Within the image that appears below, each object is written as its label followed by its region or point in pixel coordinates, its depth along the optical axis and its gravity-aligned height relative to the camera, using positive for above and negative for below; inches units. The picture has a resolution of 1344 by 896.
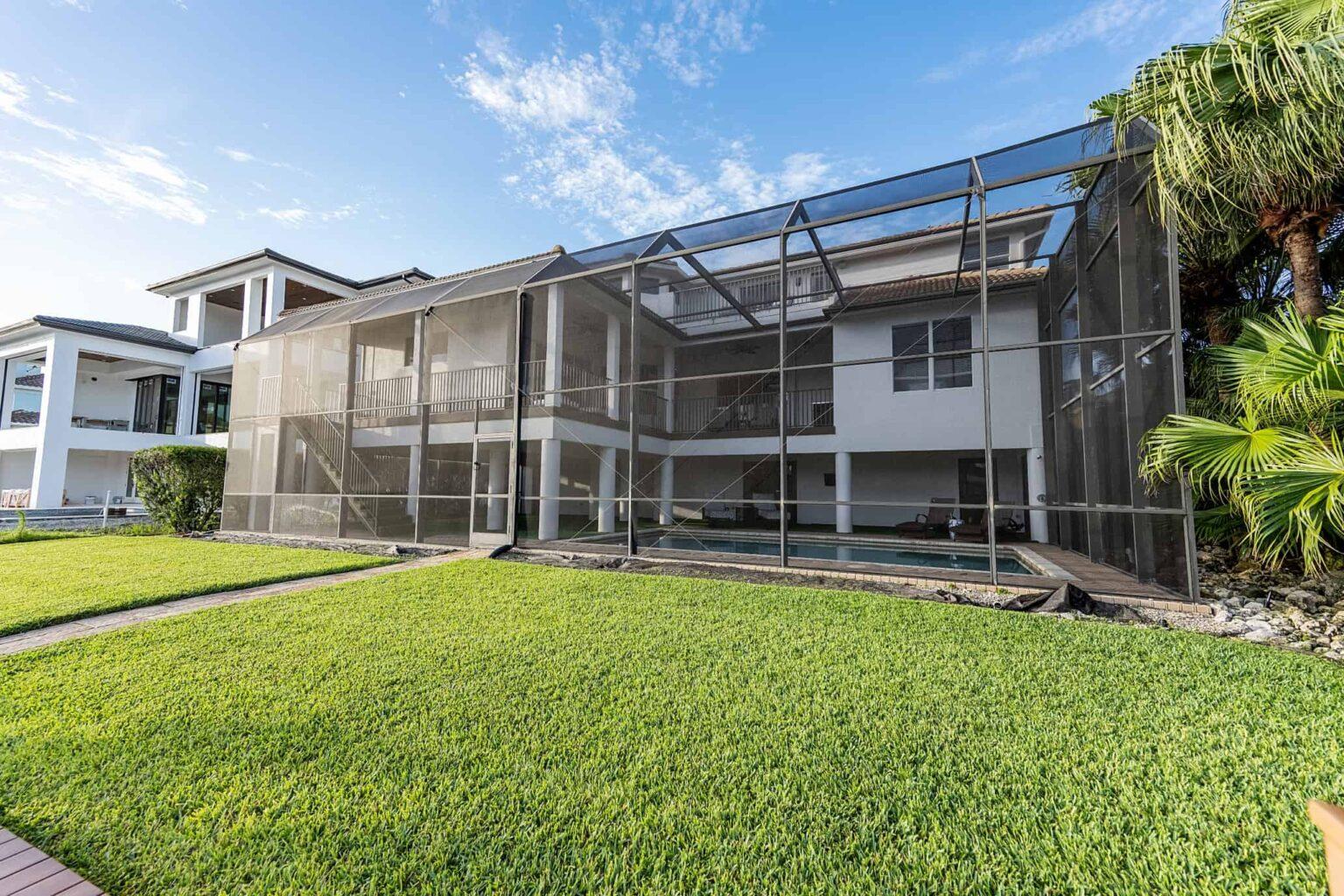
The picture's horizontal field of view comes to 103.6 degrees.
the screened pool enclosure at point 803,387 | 203.3 +68.1
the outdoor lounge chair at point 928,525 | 401.1 -23.8
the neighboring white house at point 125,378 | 543.5 +123.1
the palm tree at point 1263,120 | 136.9 +104.7
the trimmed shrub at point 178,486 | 402.6 -3.6
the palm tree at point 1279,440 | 130.5 +16.4
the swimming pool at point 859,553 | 296.7 -38.8
